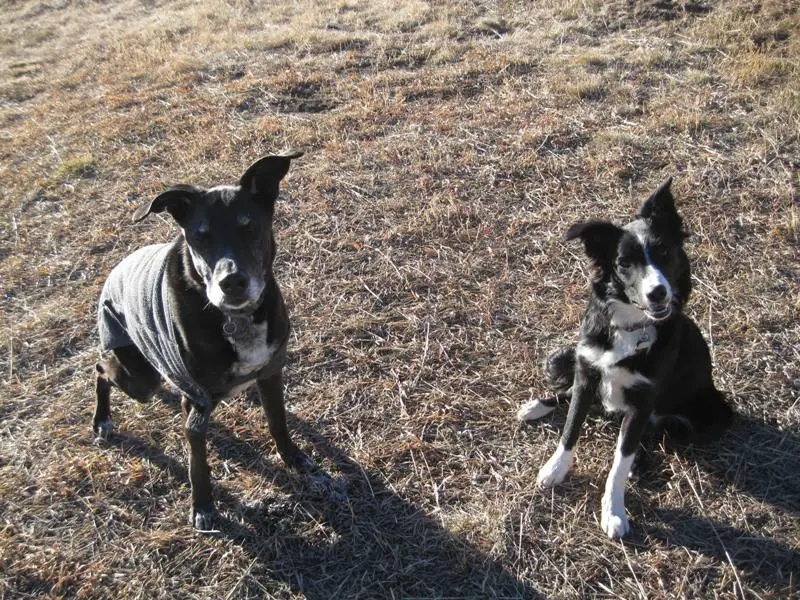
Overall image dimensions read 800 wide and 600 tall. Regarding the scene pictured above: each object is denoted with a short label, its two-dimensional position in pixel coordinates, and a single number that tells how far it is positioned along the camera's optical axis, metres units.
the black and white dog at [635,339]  2.94
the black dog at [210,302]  2.89
